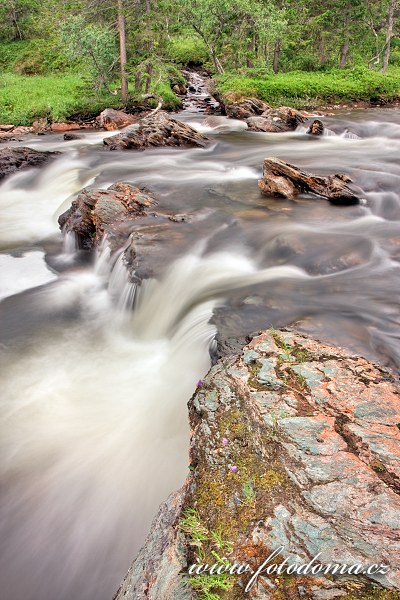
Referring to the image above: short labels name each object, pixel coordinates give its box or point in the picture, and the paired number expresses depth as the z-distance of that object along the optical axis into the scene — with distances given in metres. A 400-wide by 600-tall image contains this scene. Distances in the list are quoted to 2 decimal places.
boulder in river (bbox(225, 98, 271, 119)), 19.59
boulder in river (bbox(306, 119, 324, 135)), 16.42
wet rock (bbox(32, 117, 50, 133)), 18.89
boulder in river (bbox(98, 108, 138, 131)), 18.80
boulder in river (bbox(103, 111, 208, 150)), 14.64
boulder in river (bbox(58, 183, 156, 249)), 7.96
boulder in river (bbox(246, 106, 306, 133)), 17.09
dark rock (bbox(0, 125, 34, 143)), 17.53
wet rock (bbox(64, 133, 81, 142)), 16.91
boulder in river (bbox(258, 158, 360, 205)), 9.07
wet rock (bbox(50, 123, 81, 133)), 18.97
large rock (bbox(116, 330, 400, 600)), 2.14
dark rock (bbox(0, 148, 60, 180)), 12.99
